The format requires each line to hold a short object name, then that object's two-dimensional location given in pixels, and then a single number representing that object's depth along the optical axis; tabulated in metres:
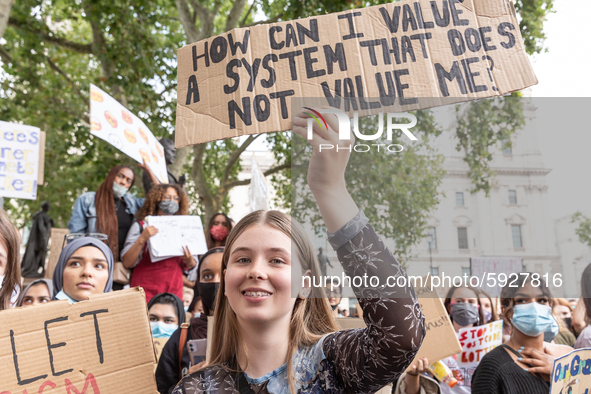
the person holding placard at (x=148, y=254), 4.37
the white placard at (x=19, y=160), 4.73
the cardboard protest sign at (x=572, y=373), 2.19
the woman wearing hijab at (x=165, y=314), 3.43
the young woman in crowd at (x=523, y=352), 2.63
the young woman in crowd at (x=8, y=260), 2.29
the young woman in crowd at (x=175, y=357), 2.79
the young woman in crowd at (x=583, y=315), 1.82
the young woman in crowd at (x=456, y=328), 3.15
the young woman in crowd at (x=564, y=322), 3.95
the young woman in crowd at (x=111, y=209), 4.58
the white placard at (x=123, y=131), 4.40
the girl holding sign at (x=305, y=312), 1.34
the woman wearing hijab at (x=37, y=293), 3.34
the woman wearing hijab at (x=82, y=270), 2.89
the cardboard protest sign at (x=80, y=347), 1.81
